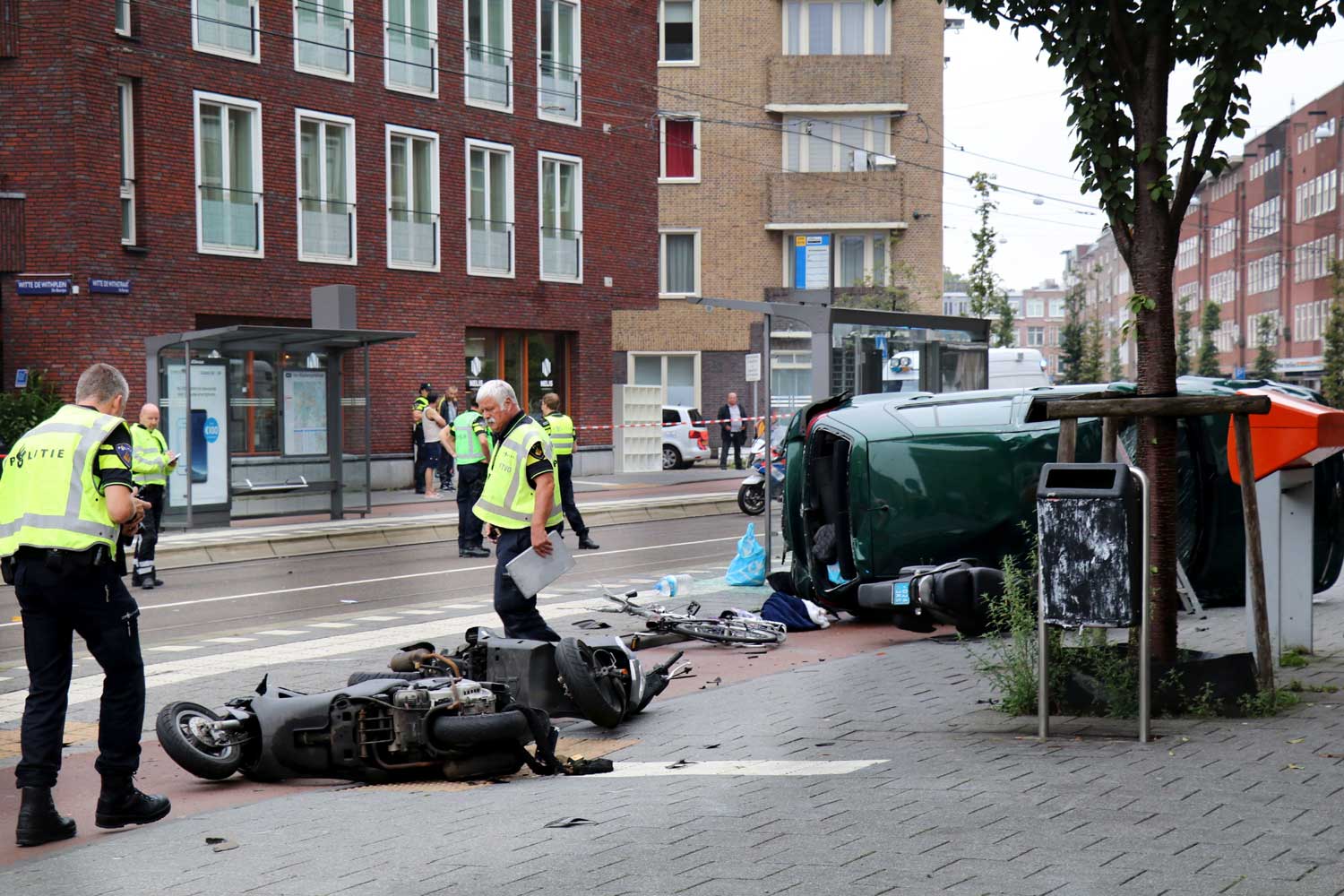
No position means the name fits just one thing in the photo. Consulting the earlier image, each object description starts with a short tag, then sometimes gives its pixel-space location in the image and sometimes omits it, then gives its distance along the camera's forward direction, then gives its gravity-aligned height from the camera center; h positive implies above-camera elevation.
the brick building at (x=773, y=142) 48.28 +7.39
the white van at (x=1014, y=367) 35.28 +0.31
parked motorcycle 24.45 -1.72
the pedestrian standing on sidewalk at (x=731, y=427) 36.50 -1.03
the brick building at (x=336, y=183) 25.08 +3.76
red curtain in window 48.53 +7.20
